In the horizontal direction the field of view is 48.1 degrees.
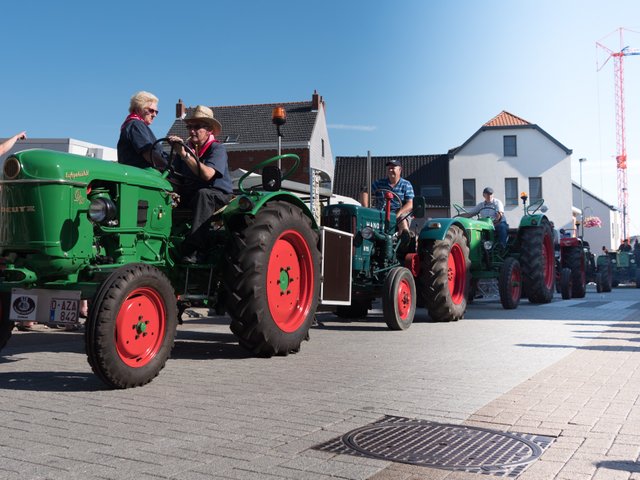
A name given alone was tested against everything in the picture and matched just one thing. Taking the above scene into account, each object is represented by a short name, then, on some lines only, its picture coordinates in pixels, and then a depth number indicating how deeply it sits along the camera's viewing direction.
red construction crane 77.62
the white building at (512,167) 44.53
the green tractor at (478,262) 9.58
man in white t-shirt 13.39
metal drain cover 3.13
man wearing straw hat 5.77
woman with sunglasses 5.60
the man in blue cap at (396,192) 9.75
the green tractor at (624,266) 27.75
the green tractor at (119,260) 4.58
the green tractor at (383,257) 8.66
